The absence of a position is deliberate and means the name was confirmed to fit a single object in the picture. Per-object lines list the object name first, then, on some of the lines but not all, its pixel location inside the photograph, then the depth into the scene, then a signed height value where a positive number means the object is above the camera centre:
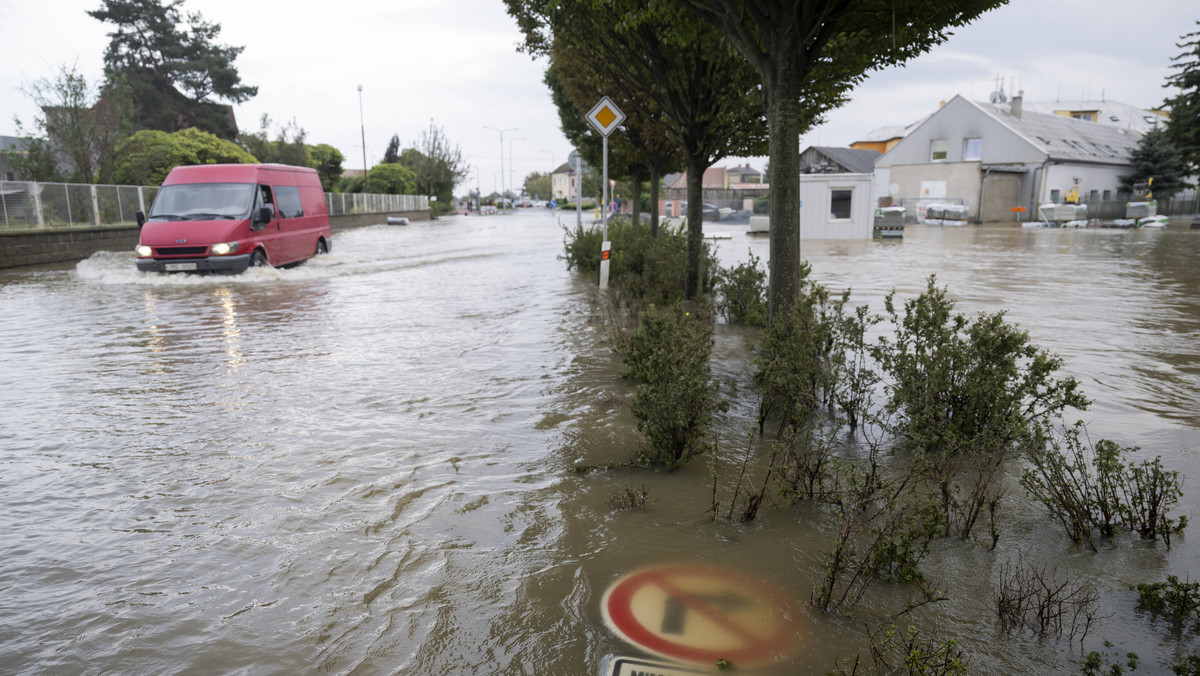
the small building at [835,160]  51.06 +4.53
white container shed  29.08 +0.56
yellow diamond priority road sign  11.78 +1.76
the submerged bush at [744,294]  9.76 -0.98
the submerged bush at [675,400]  4.62 -1.13
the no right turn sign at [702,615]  2.86 -1.65
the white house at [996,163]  45.59 +3.57
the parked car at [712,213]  49.34 +0.63
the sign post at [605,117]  11.77 +1.76
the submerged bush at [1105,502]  3.63 -1.47
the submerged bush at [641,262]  10.69 -0.66
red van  14.43 +0.19
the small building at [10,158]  23.23 +2.74
